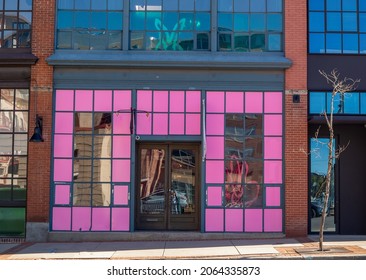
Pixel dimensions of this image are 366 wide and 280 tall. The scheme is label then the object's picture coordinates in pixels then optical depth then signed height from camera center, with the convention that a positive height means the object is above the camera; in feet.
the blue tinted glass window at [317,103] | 48.85 +5.76
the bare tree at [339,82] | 47.47 +7.63
